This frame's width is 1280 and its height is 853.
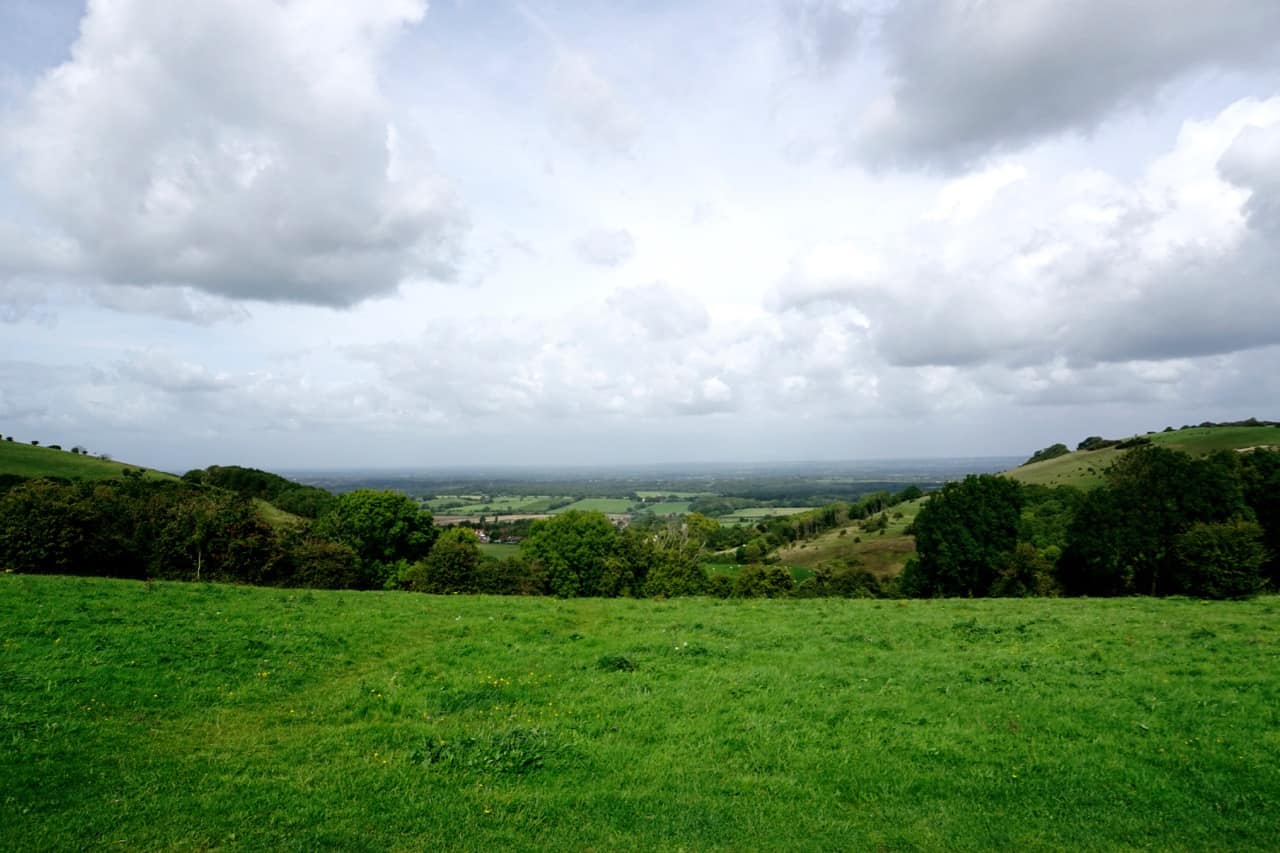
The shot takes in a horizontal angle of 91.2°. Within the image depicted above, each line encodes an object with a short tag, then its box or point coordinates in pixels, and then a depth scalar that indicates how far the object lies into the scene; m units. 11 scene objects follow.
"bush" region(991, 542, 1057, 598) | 41.91
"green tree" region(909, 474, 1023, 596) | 45.12
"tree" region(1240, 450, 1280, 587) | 36.16
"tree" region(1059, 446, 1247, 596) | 36.38
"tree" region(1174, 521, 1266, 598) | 27.92
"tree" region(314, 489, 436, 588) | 52.16
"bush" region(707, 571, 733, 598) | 47.12
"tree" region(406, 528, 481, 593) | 40.06
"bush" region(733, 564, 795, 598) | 45.44
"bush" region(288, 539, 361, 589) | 39.41
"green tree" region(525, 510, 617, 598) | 50.31
